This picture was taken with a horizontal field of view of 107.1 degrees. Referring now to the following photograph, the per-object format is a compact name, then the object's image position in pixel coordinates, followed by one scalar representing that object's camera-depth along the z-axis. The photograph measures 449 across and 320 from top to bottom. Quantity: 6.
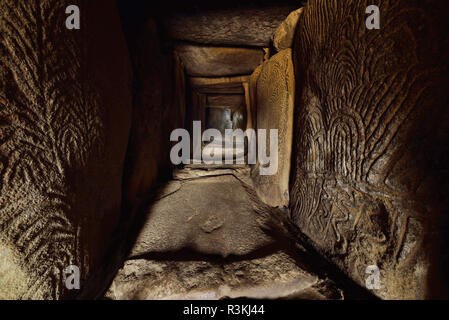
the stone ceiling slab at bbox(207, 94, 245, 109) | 5.91
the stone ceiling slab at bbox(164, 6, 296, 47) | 1.97
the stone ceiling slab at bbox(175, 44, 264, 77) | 2.72
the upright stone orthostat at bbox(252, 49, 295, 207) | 1.95
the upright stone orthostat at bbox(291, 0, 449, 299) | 0.76
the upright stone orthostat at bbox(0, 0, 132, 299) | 0.75
